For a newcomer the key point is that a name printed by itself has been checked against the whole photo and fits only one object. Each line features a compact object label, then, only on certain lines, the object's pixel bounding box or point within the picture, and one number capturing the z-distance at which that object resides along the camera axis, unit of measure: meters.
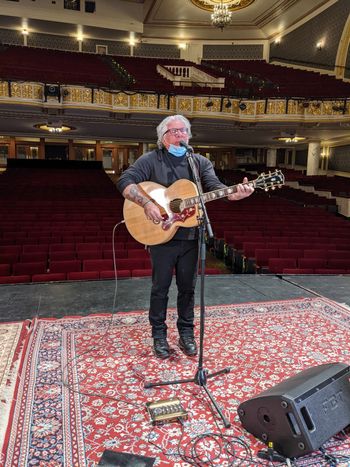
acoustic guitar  1.77
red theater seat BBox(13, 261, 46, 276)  4.12
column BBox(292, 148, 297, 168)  18.28
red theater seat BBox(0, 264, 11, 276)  4.01
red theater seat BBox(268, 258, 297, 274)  4.73
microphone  1.77
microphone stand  1.66
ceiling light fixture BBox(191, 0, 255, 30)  12.28
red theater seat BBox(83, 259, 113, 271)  4.22
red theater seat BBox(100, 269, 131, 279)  3.98
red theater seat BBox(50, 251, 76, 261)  4.47
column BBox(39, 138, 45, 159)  17.47
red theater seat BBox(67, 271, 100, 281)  3.93
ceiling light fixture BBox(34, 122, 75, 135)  12.30
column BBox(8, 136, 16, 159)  16.88
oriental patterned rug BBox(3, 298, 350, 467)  1.44
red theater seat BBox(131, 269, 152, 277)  4.00
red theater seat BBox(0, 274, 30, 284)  3.74
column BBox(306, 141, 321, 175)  14.87
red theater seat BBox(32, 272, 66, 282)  3.86
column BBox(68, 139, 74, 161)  17.64
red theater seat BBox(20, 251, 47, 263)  4.37
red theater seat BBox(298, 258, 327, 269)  4.90
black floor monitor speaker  1.28
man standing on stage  1.94
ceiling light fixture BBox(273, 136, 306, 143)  13.23
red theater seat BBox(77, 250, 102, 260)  4.60
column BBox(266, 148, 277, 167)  18.16
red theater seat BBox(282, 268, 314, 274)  4.43
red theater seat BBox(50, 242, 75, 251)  4.73
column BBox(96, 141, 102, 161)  18.05
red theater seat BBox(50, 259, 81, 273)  4.16
